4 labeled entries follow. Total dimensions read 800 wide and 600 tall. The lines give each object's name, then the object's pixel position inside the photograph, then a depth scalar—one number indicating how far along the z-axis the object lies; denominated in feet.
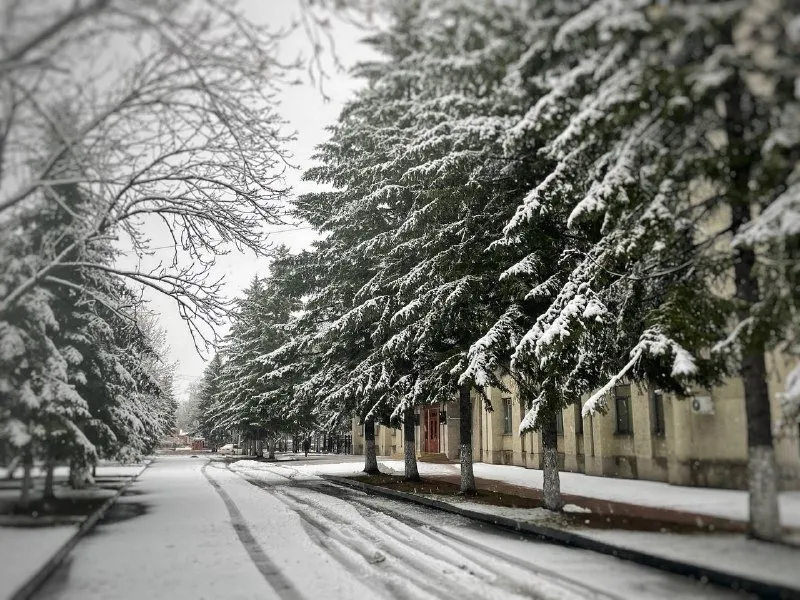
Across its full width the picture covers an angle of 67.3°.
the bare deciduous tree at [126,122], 23.06
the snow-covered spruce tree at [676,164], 21.16
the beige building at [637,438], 27.96
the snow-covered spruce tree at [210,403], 191.21
